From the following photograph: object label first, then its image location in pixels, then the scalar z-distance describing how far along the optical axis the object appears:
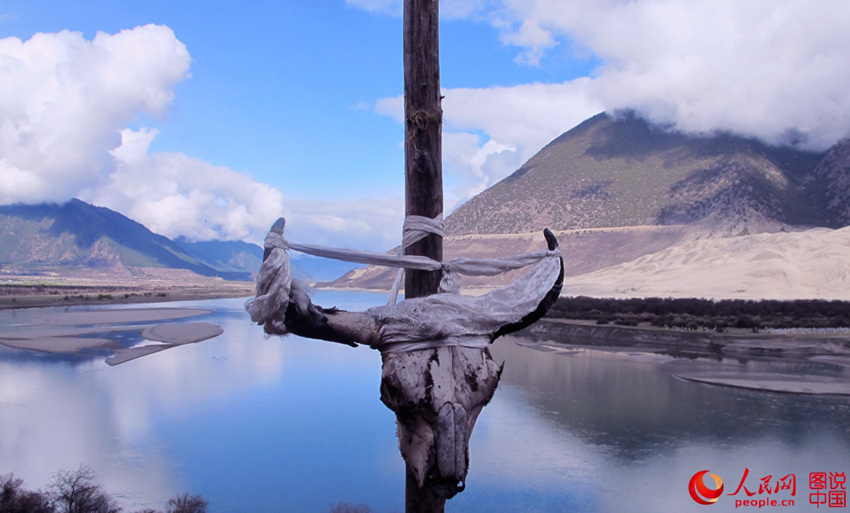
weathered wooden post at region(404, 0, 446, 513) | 2.07
